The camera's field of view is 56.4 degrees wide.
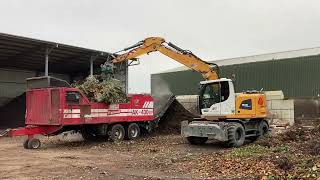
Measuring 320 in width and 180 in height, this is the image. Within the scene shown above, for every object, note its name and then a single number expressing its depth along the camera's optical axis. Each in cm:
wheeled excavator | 1147
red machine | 1146
